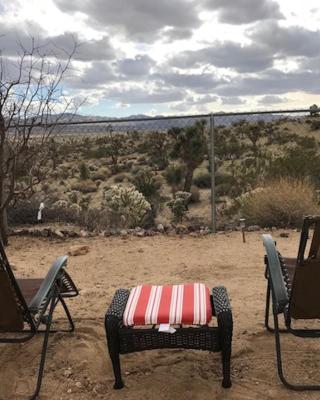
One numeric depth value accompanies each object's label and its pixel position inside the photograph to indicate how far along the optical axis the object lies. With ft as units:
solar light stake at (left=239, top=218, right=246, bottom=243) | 24.45
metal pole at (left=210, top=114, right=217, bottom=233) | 27.04
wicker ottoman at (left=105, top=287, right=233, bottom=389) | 10.47
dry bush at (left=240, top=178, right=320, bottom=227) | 28.66
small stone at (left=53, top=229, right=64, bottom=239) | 27.27
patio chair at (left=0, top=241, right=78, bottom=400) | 10.48
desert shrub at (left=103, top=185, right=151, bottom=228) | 33.32
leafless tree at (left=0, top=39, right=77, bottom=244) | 23.41
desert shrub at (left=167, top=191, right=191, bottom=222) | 36.06
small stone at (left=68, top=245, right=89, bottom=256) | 24.04
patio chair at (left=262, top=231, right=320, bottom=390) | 10.16
